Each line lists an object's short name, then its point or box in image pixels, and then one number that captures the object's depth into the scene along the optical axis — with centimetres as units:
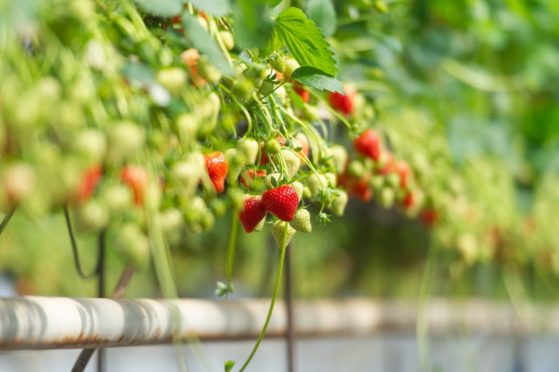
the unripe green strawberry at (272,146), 140
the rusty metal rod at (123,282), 162
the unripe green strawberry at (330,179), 150
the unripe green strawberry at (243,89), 138
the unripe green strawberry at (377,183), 178
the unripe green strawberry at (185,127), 130
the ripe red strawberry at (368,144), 174
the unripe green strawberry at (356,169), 174
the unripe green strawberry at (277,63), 144
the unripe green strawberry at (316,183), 148
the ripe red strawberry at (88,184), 121
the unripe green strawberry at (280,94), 148
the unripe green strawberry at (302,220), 143
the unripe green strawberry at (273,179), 140
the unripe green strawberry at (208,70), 136
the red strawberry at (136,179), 125
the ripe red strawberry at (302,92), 158
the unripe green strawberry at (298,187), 140
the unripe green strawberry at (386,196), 179
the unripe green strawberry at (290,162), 142
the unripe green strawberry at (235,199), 132
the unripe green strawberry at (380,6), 180
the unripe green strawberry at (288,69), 145
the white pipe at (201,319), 137
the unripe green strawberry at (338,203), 150
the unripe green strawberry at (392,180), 180
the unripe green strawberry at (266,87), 141
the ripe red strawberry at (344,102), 170
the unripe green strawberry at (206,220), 133
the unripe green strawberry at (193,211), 130
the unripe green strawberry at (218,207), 134
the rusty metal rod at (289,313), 180
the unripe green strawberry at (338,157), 161
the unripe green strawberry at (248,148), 137
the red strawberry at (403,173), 188
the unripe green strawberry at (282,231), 144
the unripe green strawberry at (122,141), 120
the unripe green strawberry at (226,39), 144
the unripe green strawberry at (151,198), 125
